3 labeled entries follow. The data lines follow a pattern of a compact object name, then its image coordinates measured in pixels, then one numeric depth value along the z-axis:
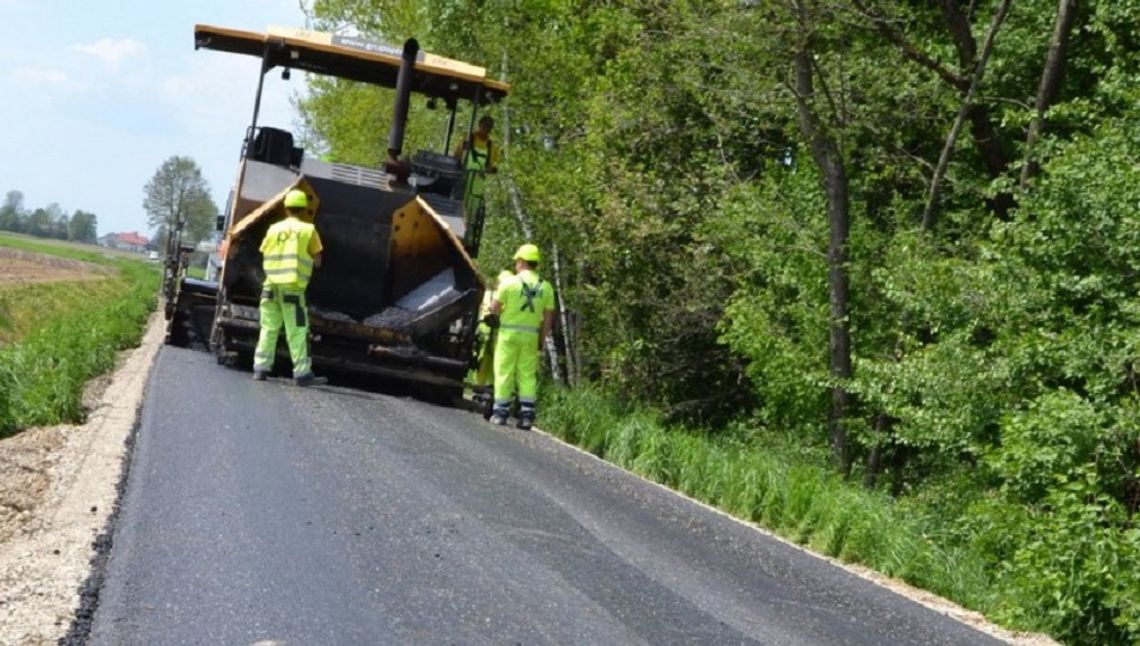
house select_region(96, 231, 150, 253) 187.60
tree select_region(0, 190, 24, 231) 183.84
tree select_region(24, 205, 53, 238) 188.75
